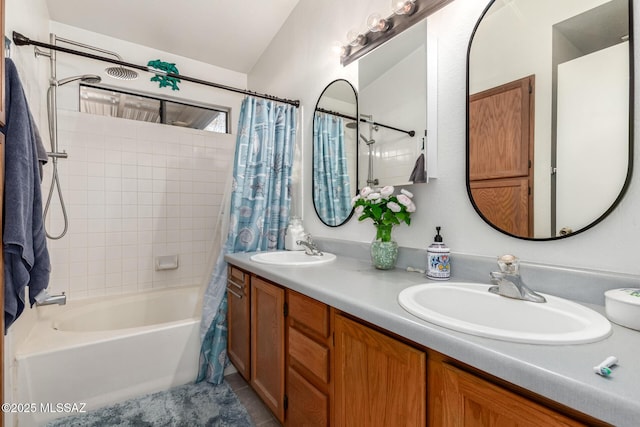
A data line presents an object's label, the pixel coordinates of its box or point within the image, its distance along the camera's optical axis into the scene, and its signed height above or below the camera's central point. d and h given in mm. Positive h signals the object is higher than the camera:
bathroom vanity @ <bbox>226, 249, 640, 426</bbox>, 490 -368
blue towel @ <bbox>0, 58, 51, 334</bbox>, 988 +48
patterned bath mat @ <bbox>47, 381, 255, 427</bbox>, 1508 -1115
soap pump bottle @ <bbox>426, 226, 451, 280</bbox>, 1116 -200
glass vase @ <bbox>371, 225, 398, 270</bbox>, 1322 -177
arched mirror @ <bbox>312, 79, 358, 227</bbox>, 1742 +387
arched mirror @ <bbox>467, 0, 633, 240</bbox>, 808 +312
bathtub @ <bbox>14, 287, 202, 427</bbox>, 1492 -862
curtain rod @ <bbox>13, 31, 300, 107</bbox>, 1425 +875
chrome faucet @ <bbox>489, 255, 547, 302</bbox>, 832 -216
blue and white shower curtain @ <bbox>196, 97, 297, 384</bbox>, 1924 +94
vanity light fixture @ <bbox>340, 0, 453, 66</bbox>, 1276 +926
